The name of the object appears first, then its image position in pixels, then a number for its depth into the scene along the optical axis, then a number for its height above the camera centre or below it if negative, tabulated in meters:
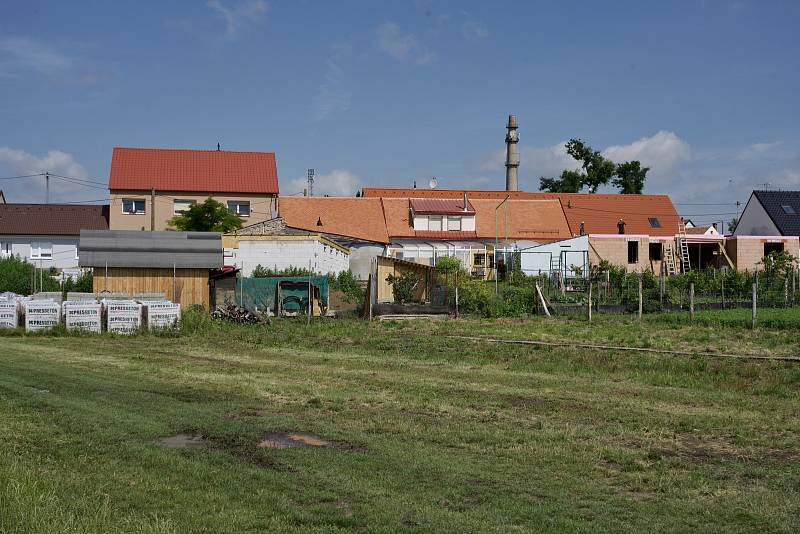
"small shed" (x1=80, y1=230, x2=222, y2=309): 32.59 +1.23
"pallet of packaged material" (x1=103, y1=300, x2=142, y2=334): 26.56 -0.63
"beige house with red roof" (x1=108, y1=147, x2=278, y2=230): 64.50 +8.43
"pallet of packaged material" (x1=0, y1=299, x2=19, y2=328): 26.64 -0.58
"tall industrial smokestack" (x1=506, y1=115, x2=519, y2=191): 89.25 +13.72
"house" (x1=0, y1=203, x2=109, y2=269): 61.66 +4.60
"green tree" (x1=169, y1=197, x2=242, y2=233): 55.50 +4.86
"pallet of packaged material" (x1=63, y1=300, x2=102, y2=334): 26.45 -0.63
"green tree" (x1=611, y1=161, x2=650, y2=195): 89.00 +11.59
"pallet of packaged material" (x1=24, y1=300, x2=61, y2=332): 26.38 -0.56
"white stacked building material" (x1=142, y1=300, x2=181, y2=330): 26.95 -0.60
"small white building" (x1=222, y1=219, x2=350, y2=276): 40.91 +2.06
